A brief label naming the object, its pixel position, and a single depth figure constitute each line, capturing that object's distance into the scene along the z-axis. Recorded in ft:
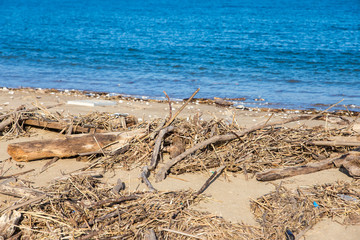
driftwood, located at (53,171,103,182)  12.70
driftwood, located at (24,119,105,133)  16.69
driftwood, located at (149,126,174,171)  14.35
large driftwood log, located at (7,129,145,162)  14.82
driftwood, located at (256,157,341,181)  13.77
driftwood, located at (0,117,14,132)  17.85
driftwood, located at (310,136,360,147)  14.79
